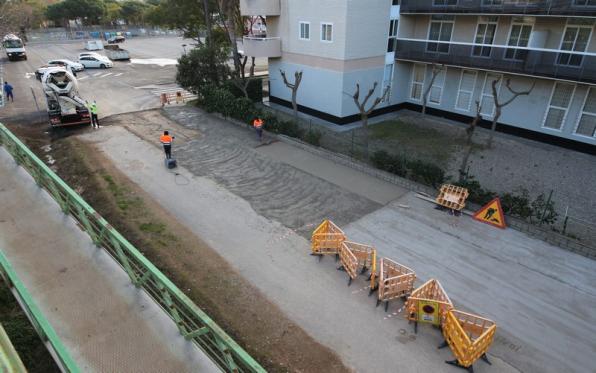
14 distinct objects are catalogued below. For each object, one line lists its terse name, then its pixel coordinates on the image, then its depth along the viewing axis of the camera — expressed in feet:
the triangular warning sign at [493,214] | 40.16
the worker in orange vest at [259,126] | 62.52
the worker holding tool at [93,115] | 67.62
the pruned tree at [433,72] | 69.70
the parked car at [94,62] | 126.31
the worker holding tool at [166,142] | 52.54
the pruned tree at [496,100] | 58.22
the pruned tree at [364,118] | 53.31
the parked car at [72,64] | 112.37
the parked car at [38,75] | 106.73
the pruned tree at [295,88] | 65.36
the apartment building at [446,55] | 57.36
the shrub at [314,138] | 59.77
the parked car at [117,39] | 207.39
